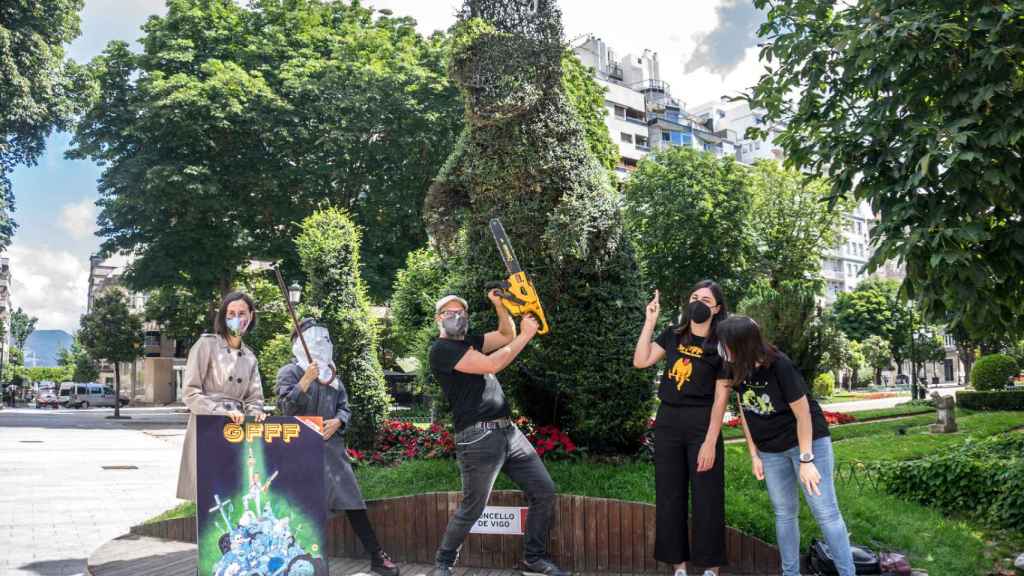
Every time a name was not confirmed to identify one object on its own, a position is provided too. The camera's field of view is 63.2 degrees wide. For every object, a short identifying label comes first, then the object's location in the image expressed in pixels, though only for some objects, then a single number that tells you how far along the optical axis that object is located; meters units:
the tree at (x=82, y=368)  62.74
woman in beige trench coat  5.60
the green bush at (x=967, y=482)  8.16
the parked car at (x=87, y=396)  62.09
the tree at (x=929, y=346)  66.38
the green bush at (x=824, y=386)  41.50
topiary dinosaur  8.12
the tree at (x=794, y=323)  17.81
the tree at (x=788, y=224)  38.97
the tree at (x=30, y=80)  27.27
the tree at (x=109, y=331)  39.72
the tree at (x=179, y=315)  42.75
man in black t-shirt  5.63
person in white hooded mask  6.41
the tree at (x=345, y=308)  9.59
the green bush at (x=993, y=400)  26.71
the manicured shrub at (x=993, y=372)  30.16
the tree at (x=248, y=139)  27.31
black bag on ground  5.84
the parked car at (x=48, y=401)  62.91
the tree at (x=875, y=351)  66.25
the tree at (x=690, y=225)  29.30
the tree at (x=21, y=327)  124.26
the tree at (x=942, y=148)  6.68
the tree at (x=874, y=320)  69.38
